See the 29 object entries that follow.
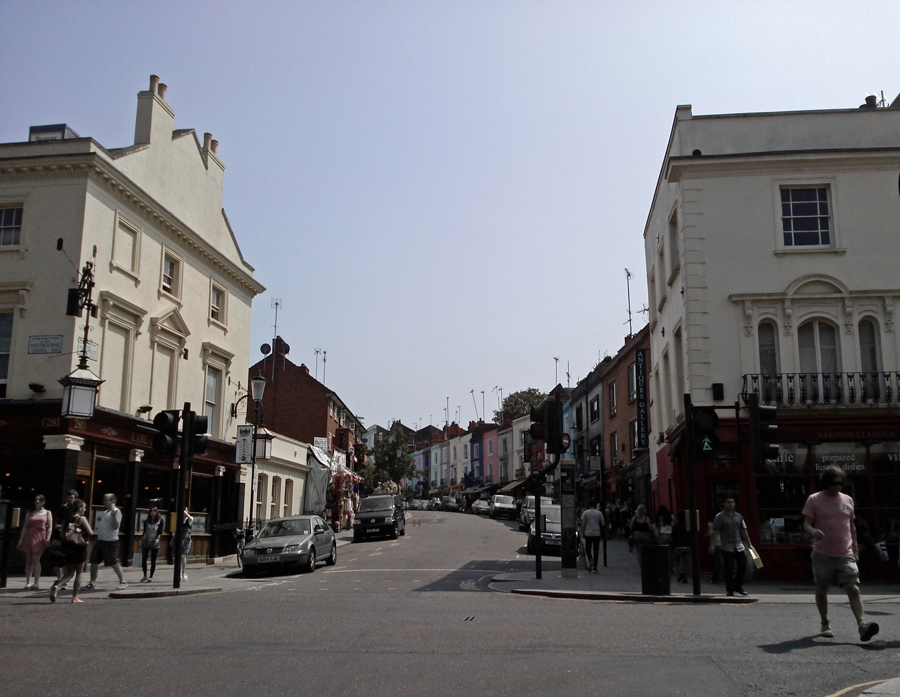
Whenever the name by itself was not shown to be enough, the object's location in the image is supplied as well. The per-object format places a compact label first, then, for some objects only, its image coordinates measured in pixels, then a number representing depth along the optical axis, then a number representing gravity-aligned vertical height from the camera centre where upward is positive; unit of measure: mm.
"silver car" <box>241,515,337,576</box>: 20891 -1193
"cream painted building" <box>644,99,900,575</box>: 19266 +5025
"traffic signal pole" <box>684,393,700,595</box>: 14546 +188
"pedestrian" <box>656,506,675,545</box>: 19328 -490
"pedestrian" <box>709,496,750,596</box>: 14656 -696
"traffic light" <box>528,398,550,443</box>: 17562 +1637
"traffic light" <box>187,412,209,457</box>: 15867 +1103
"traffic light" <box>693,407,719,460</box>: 14383 +1163
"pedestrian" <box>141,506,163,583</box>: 17973 -871
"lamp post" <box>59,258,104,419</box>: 18719 +2437
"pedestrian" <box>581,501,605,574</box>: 20562 -757
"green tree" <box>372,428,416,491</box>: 65188 +3050
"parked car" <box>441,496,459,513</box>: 77688 -389
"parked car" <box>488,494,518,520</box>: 54812 -411
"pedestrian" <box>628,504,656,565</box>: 20828 -642
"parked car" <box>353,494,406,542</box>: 35438 -830
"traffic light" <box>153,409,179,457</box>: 15188 +1118
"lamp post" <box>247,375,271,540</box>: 26359 +3051
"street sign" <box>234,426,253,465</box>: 27688 +1679
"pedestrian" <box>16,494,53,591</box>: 15289 -794
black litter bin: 14734 -1111
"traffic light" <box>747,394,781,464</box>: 13828 +1133
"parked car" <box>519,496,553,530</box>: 33647 -479
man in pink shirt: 9047 -349
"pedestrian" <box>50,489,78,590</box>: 13475 -701
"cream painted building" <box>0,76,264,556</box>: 20000 +4985
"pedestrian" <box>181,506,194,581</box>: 20538 -924
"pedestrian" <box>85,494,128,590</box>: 15547 -773
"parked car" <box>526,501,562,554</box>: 26547 -978
